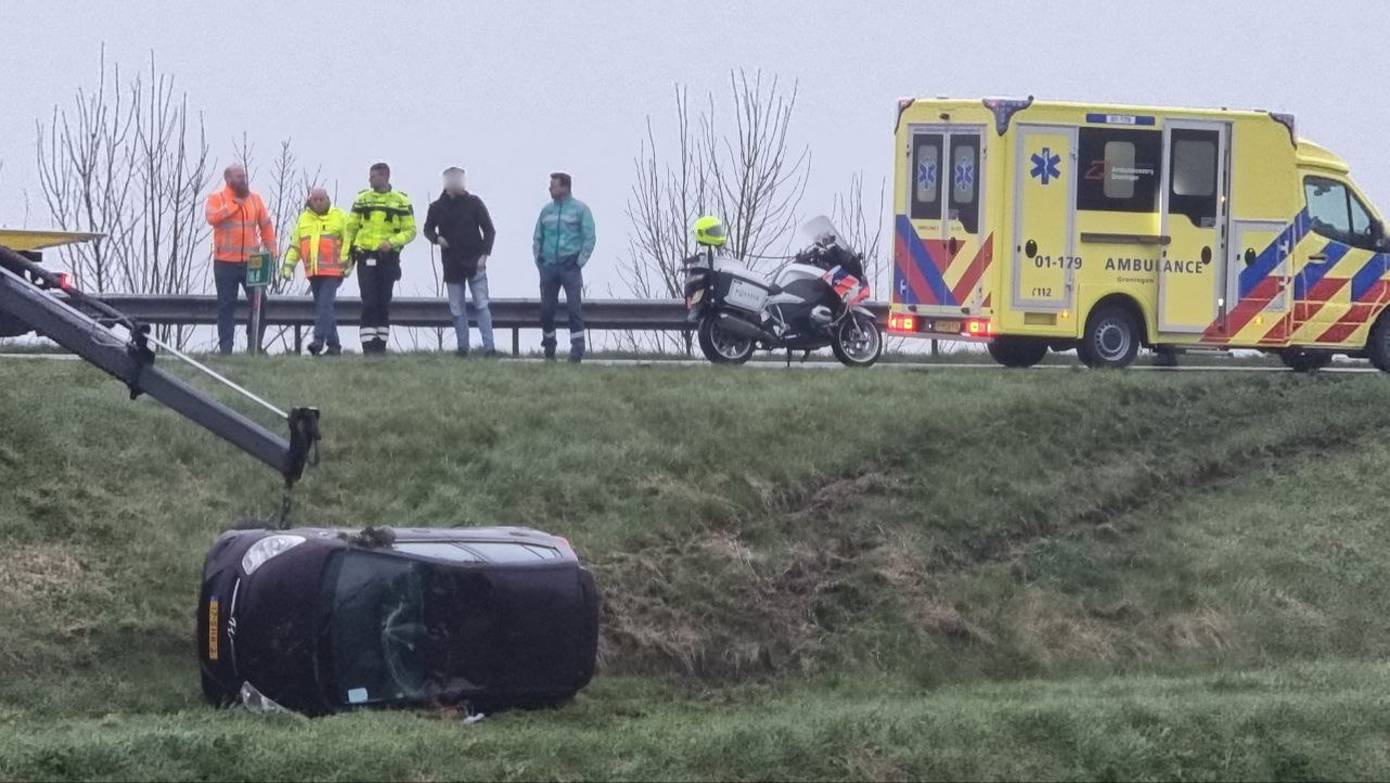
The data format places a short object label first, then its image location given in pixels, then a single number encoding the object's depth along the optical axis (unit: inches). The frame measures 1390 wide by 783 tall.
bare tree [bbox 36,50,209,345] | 1386.6
